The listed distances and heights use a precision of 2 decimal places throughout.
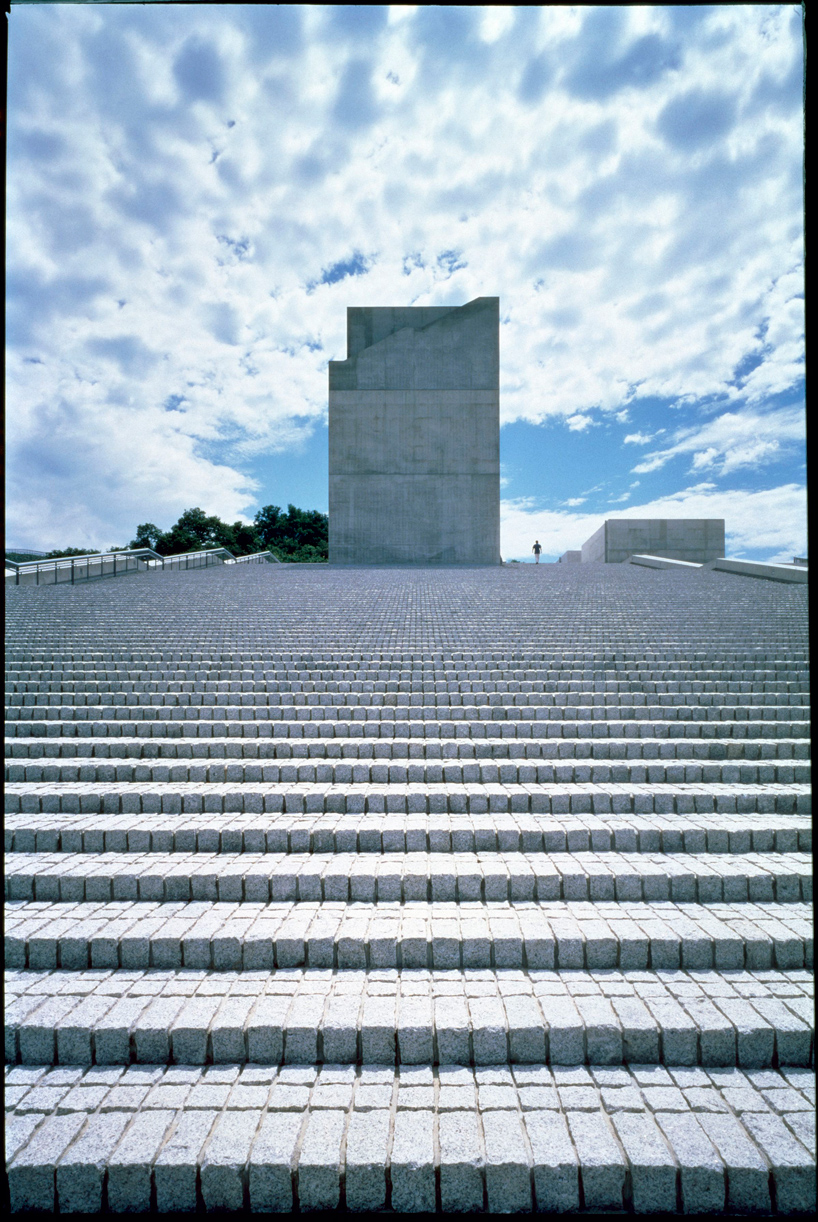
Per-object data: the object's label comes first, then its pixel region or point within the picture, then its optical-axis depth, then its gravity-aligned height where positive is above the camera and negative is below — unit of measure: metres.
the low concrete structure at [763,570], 14.41 +1.32
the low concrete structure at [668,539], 32.19 +4.38
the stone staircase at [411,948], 2.45 -1.76
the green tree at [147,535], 62.94 +9.02
